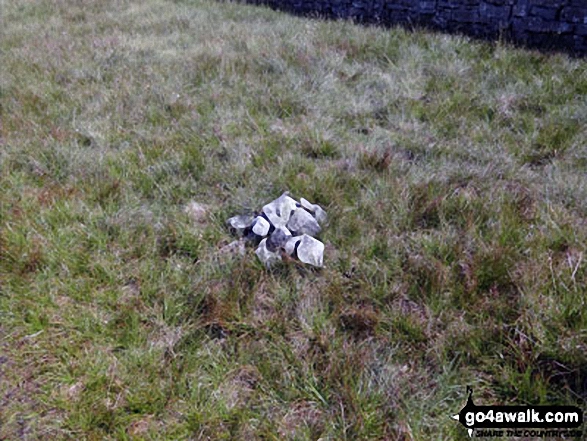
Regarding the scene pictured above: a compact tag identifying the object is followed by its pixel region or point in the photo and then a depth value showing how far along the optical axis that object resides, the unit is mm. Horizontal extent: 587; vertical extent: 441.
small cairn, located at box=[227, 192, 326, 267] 2734
